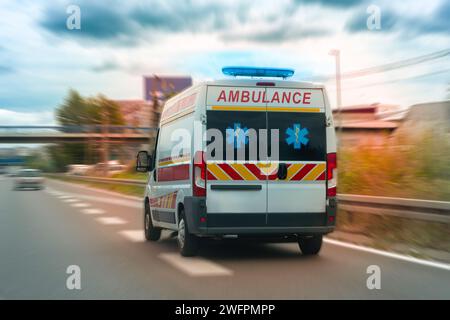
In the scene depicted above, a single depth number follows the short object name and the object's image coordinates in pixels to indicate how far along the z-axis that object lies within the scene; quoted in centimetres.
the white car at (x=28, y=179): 4766
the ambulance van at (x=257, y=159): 946
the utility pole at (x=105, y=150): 6207
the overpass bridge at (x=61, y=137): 7542
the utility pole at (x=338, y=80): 5460
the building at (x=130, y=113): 10260
